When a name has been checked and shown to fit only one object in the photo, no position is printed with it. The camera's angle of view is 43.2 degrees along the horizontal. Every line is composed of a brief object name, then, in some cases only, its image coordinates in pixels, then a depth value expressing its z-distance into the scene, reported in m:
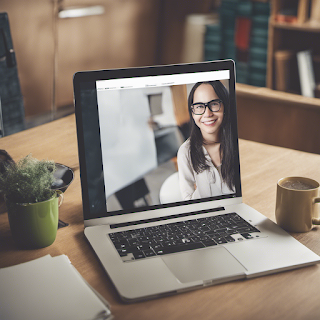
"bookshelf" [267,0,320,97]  2.62
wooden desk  0.64
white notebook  0.61
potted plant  0.77
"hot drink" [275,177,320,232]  0.85
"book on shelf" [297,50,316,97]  2.64
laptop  0.77
